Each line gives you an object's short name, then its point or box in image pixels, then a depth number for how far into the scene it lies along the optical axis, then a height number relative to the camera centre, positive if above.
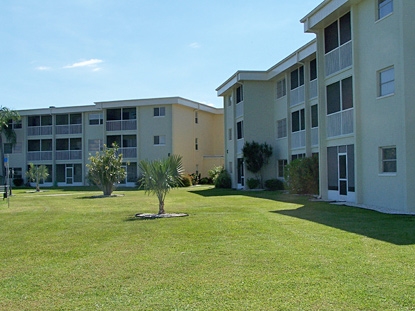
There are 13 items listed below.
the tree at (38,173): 42.63 +0.11
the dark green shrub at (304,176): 25.77 -0.23
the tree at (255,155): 33.88 +1.20
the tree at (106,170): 31.03 +0.22
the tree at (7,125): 50.62 +5.30
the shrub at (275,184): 32.88 -0.82
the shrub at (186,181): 45.09 -0.77
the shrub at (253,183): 34.25 -0.77
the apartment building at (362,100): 16.48 +2.96
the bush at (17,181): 52.66 -0.78
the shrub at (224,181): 38.94 -0.69
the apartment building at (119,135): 47.94 +4.00
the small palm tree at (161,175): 17.34 -0.07
